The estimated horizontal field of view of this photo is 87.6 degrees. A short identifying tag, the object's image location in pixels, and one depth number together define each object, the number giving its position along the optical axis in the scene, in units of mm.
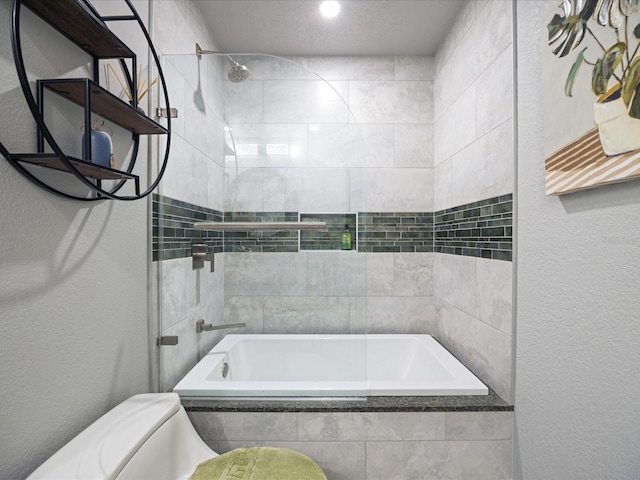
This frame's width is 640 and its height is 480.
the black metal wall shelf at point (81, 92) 809
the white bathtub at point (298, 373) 1528
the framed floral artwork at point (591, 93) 878
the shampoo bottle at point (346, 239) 1677
